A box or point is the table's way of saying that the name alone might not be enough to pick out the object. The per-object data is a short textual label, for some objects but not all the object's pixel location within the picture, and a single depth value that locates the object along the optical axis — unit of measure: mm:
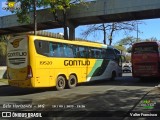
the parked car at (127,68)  21738
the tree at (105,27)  20623
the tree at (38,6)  13277
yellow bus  8485
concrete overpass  13780
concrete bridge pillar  16670
